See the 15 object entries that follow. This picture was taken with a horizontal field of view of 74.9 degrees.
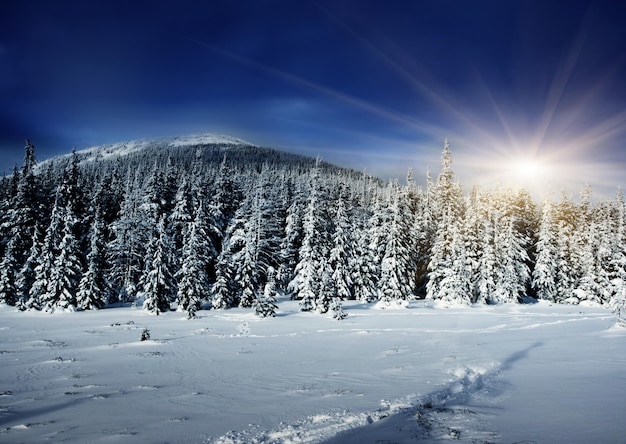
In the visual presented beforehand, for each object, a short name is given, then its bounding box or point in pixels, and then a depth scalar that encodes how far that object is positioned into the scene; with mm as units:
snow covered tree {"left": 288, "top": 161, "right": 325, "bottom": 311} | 41125
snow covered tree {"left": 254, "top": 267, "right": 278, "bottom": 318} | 34819
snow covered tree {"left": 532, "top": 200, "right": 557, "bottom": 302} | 57062
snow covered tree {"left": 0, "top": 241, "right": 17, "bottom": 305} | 42938
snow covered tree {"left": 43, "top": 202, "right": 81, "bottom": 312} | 39406
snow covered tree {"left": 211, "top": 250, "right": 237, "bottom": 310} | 41781
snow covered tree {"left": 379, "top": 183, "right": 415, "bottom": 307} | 47000
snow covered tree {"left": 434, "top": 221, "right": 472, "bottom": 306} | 49562
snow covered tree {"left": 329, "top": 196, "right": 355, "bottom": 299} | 50750
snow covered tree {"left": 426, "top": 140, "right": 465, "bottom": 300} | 53447
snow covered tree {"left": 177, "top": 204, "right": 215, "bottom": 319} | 40469
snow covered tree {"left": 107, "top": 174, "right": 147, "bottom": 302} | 49653
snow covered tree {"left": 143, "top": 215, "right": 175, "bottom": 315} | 39531
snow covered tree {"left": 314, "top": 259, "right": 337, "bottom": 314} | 39156
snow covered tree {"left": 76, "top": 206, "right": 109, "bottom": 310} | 41688
